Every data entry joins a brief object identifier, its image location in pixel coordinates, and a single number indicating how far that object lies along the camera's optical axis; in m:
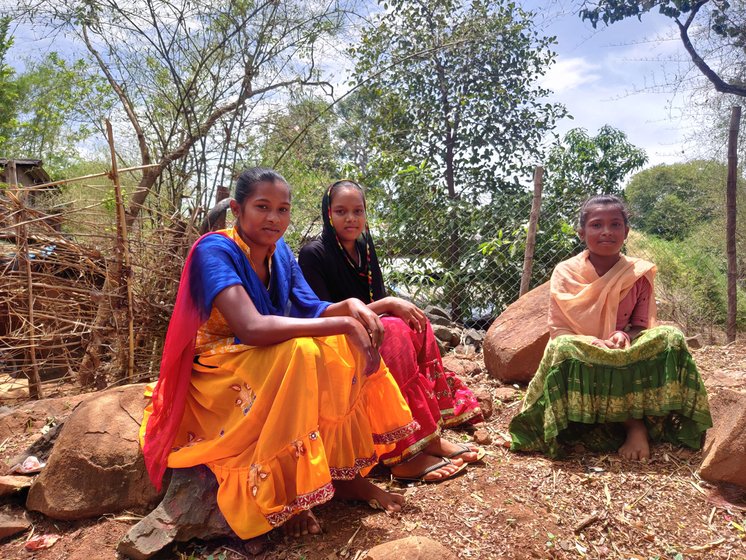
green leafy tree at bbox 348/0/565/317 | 8.09
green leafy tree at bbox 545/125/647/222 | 6.63
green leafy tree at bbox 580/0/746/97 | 7.46
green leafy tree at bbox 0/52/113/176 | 19.52
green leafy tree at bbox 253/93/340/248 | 7.09
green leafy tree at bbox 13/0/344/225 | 6.12
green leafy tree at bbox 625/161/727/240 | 8.67
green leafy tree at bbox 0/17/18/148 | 16.27
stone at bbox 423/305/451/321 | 6.52
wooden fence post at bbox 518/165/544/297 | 5.76
